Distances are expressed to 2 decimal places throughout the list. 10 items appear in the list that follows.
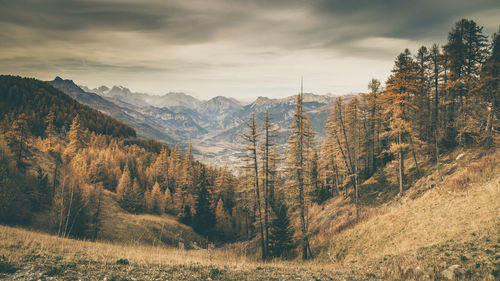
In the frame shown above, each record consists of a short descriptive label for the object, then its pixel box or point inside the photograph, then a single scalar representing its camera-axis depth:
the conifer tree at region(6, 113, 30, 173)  45.06
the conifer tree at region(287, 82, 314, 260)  23.97
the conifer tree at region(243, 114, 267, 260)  25.72
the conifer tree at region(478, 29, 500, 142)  24.08
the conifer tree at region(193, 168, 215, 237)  56.59
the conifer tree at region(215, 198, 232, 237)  57.16
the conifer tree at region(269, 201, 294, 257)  28.62
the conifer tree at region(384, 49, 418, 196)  25.64
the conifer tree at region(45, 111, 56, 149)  47.76
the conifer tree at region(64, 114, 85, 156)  48.84
